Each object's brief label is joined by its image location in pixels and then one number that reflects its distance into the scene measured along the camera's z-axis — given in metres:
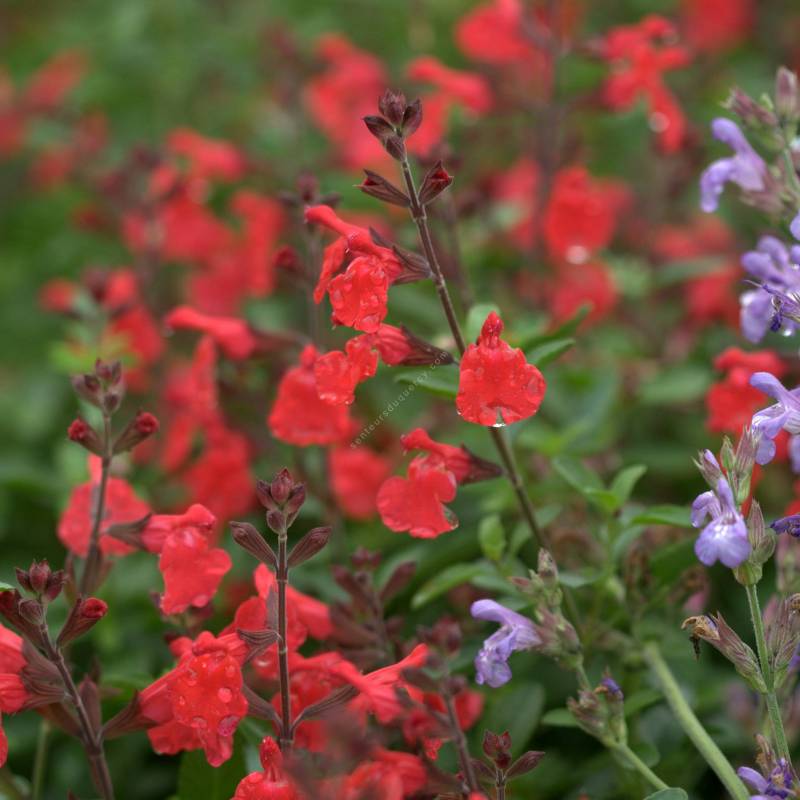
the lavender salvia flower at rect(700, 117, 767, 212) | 0.77
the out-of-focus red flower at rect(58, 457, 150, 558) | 0.78
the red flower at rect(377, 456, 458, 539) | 0.75
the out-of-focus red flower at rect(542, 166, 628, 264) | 0.92
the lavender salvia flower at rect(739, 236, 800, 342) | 0.75
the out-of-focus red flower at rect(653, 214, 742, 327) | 0.94
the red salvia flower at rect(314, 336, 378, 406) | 0.74
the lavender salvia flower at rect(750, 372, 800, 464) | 0.72
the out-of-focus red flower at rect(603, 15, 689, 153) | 0.91
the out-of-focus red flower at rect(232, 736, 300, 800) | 0.70
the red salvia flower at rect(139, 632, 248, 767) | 0.71
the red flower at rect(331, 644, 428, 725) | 0.71
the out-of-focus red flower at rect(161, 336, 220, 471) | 0.84
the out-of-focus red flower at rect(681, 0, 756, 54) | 1.36
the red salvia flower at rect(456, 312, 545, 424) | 0.72
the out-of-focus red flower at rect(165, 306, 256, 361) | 0.82
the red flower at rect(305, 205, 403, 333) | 0.73
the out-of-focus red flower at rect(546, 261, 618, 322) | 0.96
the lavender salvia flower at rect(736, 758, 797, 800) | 0.69
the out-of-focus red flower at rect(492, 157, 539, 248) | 1.00
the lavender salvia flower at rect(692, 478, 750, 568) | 0.69
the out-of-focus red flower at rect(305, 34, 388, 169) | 1.14
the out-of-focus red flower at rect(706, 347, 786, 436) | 0.78
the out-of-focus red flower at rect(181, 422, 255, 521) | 0.87
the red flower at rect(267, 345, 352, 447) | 0.79
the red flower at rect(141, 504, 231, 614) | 0.74
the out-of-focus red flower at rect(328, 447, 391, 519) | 0.87
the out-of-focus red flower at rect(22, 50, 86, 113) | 1.30
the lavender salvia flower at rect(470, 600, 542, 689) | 0.72
